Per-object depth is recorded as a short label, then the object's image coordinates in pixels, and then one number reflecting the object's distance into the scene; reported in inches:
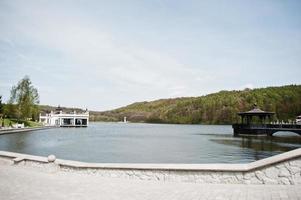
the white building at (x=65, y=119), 3831.0
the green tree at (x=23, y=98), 2488.3
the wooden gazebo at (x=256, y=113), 1735.9
